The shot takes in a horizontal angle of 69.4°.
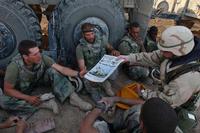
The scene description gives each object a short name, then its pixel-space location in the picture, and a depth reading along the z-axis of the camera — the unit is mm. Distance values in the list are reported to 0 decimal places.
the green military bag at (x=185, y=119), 1409
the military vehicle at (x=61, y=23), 2058
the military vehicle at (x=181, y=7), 2890
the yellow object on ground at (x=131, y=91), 1713
